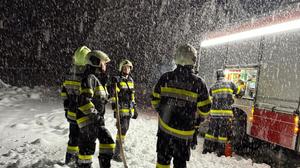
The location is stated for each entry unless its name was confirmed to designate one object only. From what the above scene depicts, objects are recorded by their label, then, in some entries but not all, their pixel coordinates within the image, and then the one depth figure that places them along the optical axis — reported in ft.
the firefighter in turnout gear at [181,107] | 10.75
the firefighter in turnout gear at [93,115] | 11.67
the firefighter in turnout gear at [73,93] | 13.57
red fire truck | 15.38
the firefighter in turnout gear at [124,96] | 16.22
